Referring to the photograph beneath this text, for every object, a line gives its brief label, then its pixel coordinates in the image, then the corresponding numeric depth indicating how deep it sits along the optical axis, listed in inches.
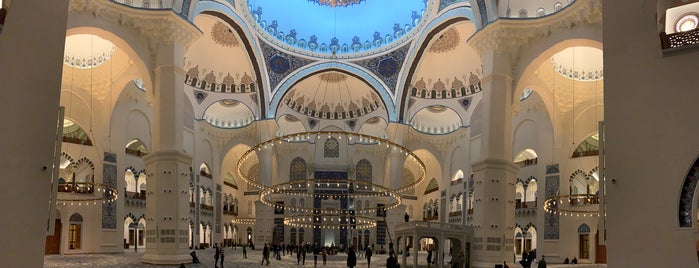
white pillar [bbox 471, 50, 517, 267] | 772.6
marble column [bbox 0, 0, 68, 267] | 344.5
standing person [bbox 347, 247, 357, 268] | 740.0
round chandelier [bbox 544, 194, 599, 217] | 970.7
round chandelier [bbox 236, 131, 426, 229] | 1610.5
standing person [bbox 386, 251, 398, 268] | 639.1
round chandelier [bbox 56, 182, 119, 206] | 996.6
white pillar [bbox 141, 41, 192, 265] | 759.1
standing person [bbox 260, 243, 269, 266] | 884.4
